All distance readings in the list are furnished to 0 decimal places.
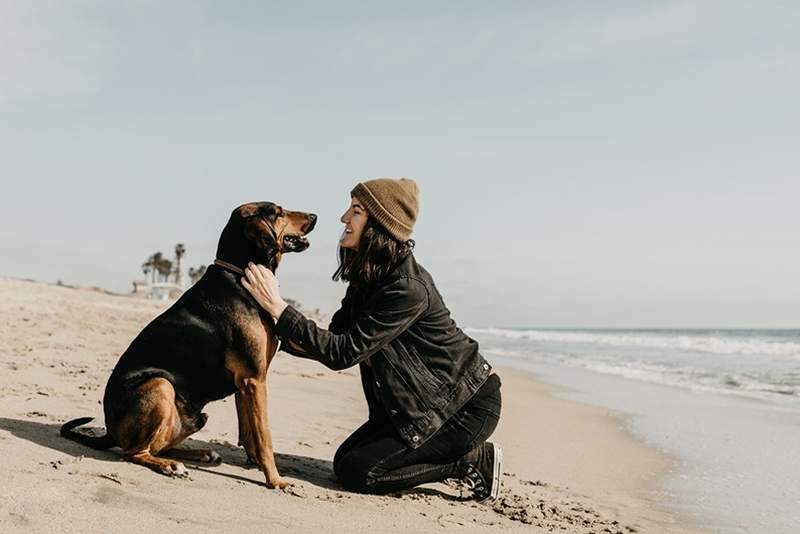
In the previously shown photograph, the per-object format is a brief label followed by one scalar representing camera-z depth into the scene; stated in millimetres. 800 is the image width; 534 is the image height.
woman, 3830
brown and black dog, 3801
